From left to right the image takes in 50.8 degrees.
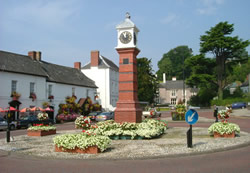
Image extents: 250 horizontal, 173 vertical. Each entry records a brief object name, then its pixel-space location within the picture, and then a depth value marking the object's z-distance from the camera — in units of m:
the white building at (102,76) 51.28
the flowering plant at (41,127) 17.28
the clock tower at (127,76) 16.30
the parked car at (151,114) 20.20
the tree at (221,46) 51.50
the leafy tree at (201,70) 54.19
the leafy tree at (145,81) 55.86
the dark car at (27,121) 26.92
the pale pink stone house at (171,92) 97.74
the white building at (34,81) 30.66
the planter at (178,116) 30.61
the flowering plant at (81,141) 10.32
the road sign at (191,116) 10.82
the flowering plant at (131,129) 14.15
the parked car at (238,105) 53.00
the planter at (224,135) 13.90
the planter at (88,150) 10.34
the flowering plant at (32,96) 33.65
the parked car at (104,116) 35.19
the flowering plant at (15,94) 30.87
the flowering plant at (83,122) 13.91
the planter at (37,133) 17.28
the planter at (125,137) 14.44
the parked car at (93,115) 35.65
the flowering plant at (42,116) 18.34
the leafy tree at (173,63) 116.88
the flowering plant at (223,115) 14.90
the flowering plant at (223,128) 13.83
